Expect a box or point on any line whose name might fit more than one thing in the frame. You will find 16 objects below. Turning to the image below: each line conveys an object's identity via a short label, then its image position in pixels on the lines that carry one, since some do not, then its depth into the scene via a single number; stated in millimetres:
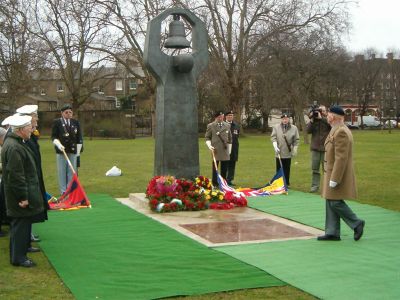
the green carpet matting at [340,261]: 5570
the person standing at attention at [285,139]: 13328
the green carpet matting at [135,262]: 5688
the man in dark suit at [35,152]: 7027
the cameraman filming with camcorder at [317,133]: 12641
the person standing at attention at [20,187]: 6480
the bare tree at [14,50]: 30844
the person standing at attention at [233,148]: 14102
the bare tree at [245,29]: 39781
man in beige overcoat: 7395
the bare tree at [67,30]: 38031
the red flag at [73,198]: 11056
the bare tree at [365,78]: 83875
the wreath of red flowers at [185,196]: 10291
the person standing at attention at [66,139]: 11992
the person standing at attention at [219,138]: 13633
